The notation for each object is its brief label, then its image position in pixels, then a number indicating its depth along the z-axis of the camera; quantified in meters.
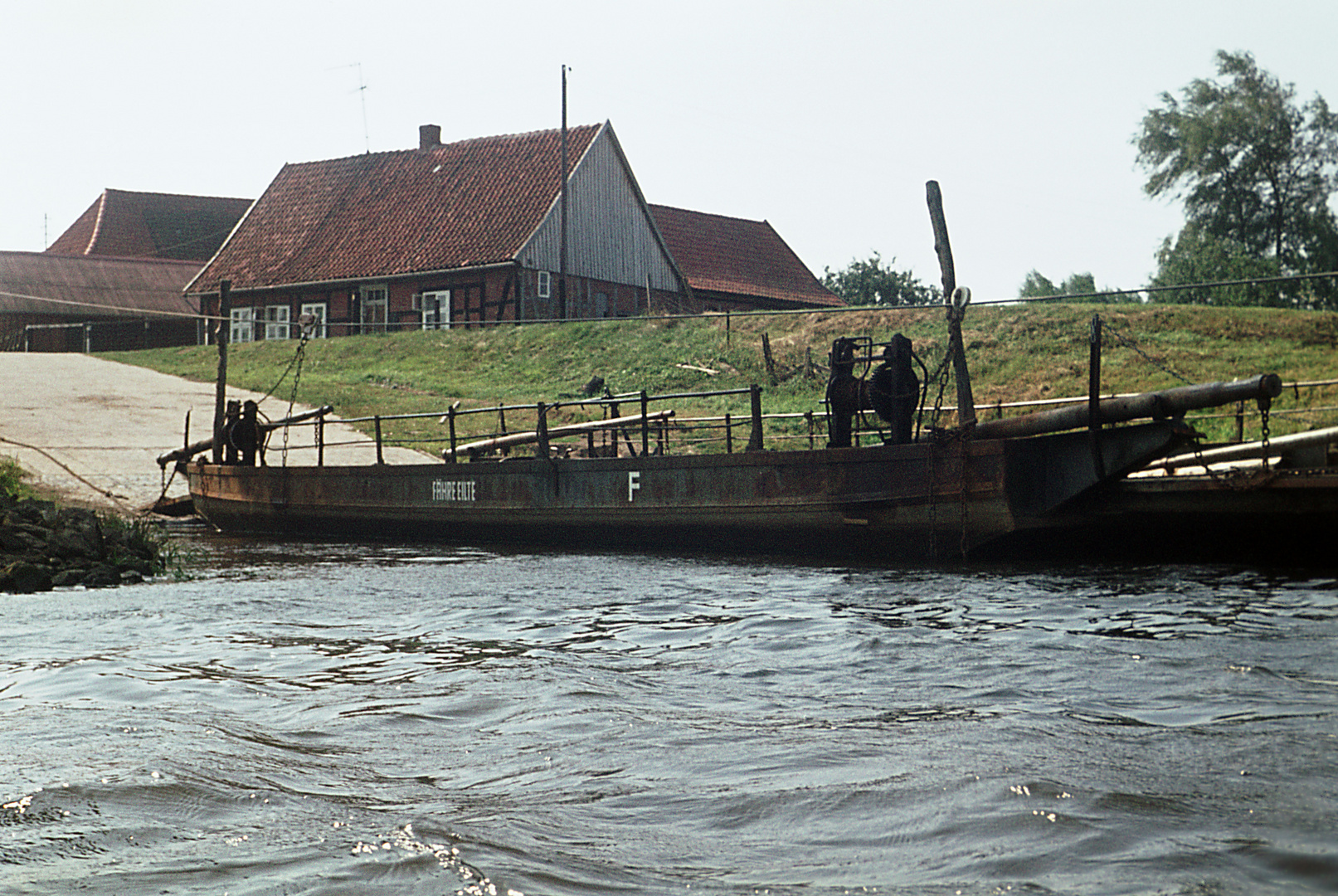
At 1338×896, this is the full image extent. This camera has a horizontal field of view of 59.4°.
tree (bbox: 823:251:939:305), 55.06
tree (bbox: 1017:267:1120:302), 77.62
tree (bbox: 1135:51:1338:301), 50.69
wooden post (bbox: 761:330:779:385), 29.55
